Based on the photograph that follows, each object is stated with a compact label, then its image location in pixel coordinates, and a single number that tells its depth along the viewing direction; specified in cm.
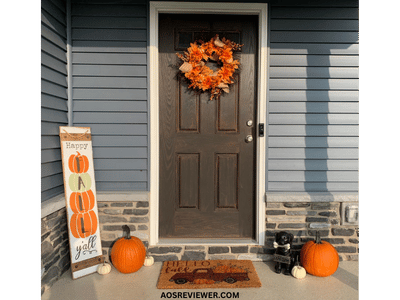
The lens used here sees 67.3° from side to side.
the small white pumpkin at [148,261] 277
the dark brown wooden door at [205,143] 292
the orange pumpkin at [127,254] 260
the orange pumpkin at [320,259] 256
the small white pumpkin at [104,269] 263
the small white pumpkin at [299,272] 255
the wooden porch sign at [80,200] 256
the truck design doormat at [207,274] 242
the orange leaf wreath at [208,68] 285
